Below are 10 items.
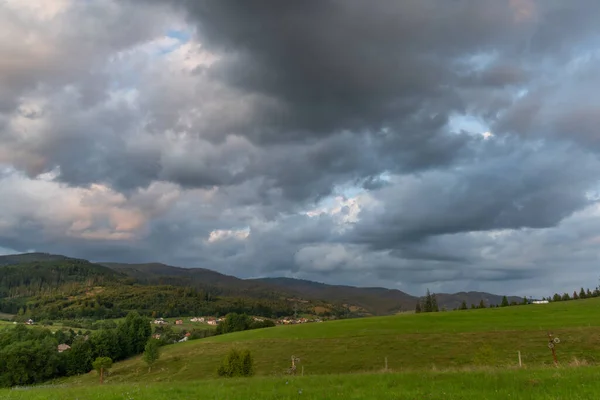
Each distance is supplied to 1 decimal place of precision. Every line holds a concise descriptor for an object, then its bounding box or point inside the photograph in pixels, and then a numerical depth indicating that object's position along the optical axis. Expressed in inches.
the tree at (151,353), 4153.5
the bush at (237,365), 2283.0
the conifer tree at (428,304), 7415.4
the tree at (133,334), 5836.6
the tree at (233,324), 7081.7
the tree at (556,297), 6461.6
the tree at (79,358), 5029.5
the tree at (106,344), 5403.5
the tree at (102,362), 3573.3
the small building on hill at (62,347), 5971.5
